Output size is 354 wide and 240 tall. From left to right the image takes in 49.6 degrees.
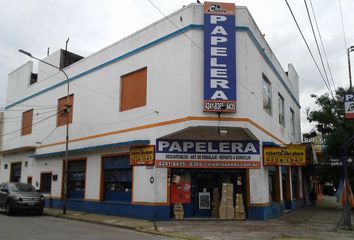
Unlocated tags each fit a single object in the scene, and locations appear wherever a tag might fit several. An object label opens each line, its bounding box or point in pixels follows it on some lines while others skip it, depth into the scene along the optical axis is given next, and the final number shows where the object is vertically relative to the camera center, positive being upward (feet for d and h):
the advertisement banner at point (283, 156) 58.18 +4.71
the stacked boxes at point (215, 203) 57.21 -2.45
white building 55.36 +10.03
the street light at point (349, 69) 85.80 +29.46
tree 82.23 +13.63
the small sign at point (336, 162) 54.70 +3.76
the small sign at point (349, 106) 52.23 +11.08
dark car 61.82 -1.97
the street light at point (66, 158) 63.57 +4.84
